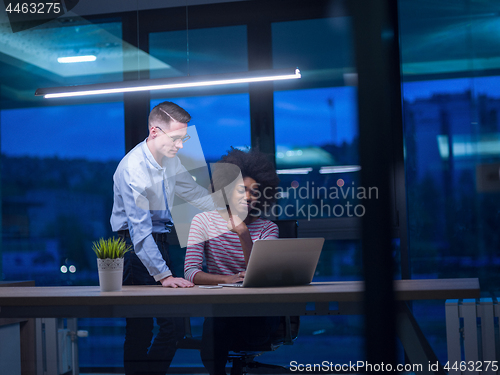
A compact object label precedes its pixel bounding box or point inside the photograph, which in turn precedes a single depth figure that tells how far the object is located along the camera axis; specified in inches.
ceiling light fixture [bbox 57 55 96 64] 162.9
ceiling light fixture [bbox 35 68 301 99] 112.7
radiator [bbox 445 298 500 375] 103.4
